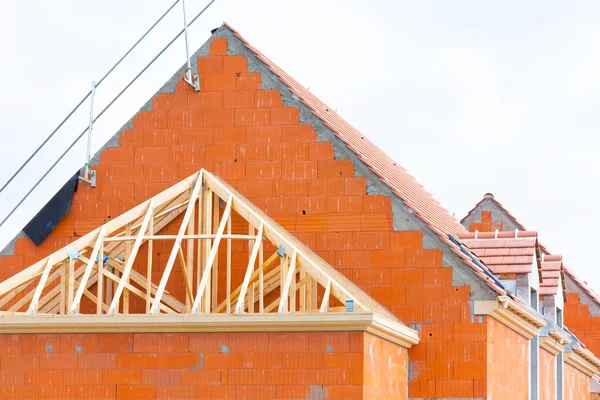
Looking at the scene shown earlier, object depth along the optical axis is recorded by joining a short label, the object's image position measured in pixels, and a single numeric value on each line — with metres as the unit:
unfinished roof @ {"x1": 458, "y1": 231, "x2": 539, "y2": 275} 29.88
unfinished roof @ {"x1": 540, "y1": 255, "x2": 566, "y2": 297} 33.09
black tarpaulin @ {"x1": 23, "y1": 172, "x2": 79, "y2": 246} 28.72
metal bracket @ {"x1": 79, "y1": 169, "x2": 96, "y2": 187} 28.80
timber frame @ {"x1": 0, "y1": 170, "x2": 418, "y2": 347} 23.73
